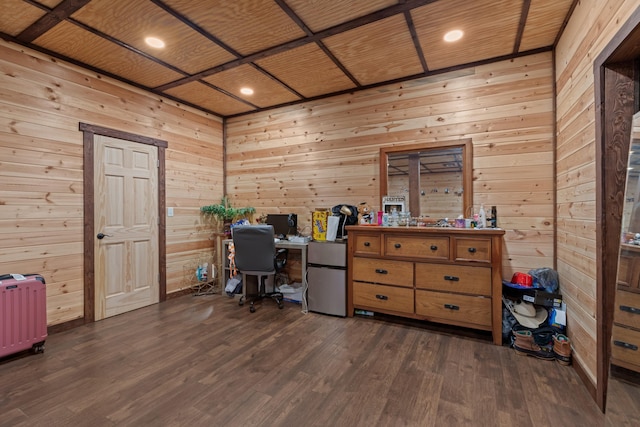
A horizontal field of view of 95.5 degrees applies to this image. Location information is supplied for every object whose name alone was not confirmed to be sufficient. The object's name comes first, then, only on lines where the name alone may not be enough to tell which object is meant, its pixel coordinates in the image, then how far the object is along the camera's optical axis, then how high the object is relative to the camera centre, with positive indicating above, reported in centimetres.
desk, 352 -45
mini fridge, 331 -77
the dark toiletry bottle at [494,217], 298 -6
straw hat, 249 -90
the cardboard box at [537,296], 245 -74
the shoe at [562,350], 227 -109
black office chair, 338 -47
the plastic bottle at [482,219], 294 -8
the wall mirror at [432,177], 321 +40
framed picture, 349 +10
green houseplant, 454 -3
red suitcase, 234 -85
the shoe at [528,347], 236 -113
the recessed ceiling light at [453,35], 262 +162
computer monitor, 414 -17
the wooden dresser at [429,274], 265 -63
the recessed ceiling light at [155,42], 270 +160
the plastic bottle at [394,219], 334 -9
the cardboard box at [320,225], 364 -17
